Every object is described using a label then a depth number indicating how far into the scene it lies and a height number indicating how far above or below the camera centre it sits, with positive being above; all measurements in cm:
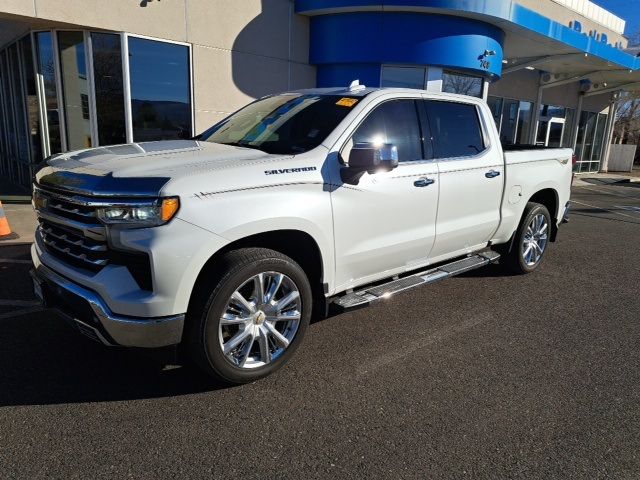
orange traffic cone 689 -149
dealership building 923 +155
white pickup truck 282 -61
